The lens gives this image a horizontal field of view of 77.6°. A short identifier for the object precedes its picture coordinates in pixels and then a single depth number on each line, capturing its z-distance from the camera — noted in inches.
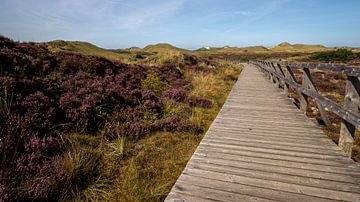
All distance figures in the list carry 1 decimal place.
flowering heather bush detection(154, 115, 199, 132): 223.1
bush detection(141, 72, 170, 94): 362.9
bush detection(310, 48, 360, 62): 1311.8
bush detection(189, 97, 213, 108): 325.1
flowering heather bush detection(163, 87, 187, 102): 329.7
